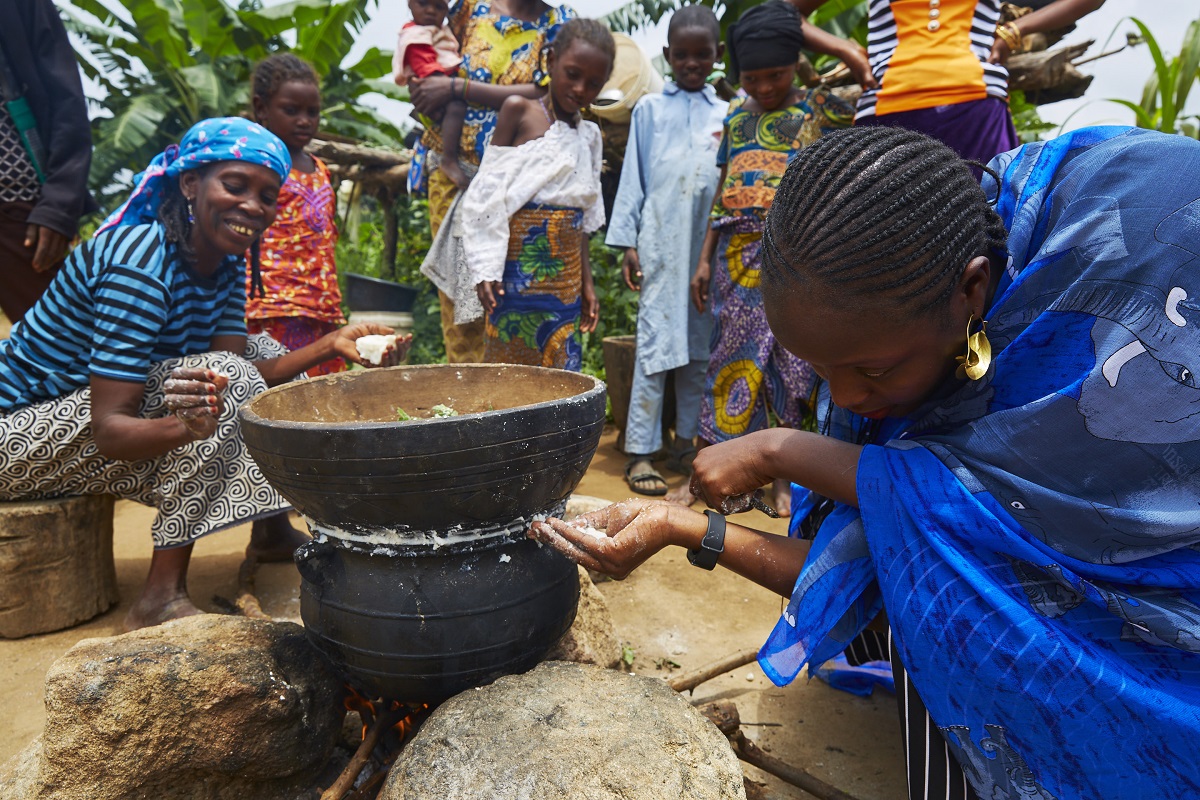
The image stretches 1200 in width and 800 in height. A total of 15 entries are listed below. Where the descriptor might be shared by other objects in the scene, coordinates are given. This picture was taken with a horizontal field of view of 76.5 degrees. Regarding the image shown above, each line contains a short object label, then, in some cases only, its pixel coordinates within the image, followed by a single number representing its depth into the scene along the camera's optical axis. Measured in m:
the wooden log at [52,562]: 2.46
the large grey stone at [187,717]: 1.51
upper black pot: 1.41
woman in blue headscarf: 2.27
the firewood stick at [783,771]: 1.73
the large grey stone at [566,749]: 1.29
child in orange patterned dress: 3.67
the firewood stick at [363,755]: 1.55
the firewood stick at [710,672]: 2.02
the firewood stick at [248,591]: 2.49
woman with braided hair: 1.18
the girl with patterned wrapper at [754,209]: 3.50
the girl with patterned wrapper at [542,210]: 3.49
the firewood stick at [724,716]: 1.79
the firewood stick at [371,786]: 1.62
